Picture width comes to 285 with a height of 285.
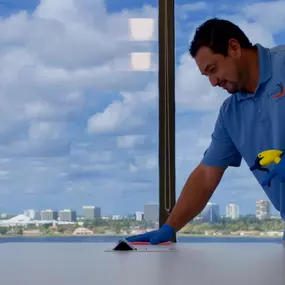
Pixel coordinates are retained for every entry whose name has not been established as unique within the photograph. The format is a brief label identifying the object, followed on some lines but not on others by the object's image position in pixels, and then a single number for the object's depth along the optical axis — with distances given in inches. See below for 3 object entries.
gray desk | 42.8
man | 88.1
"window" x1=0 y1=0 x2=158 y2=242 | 133.1
